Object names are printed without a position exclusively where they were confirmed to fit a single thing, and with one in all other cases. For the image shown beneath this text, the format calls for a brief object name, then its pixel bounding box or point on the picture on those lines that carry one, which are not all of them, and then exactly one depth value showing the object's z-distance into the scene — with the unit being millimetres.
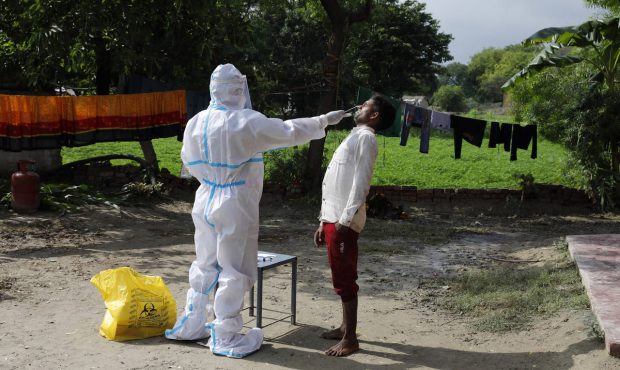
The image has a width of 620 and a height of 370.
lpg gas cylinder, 10562
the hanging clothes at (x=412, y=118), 11992
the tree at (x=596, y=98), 11508
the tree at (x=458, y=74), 78312
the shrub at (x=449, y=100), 38600
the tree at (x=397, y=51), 27109
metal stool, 5227
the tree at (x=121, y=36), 10422
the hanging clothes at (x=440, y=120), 12156
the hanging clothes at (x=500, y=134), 12469
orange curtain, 11250
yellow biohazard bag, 5047
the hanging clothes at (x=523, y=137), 12414
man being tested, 4758
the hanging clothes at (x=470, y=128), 12289
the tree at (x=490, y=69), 54031
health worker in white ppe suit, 4828
